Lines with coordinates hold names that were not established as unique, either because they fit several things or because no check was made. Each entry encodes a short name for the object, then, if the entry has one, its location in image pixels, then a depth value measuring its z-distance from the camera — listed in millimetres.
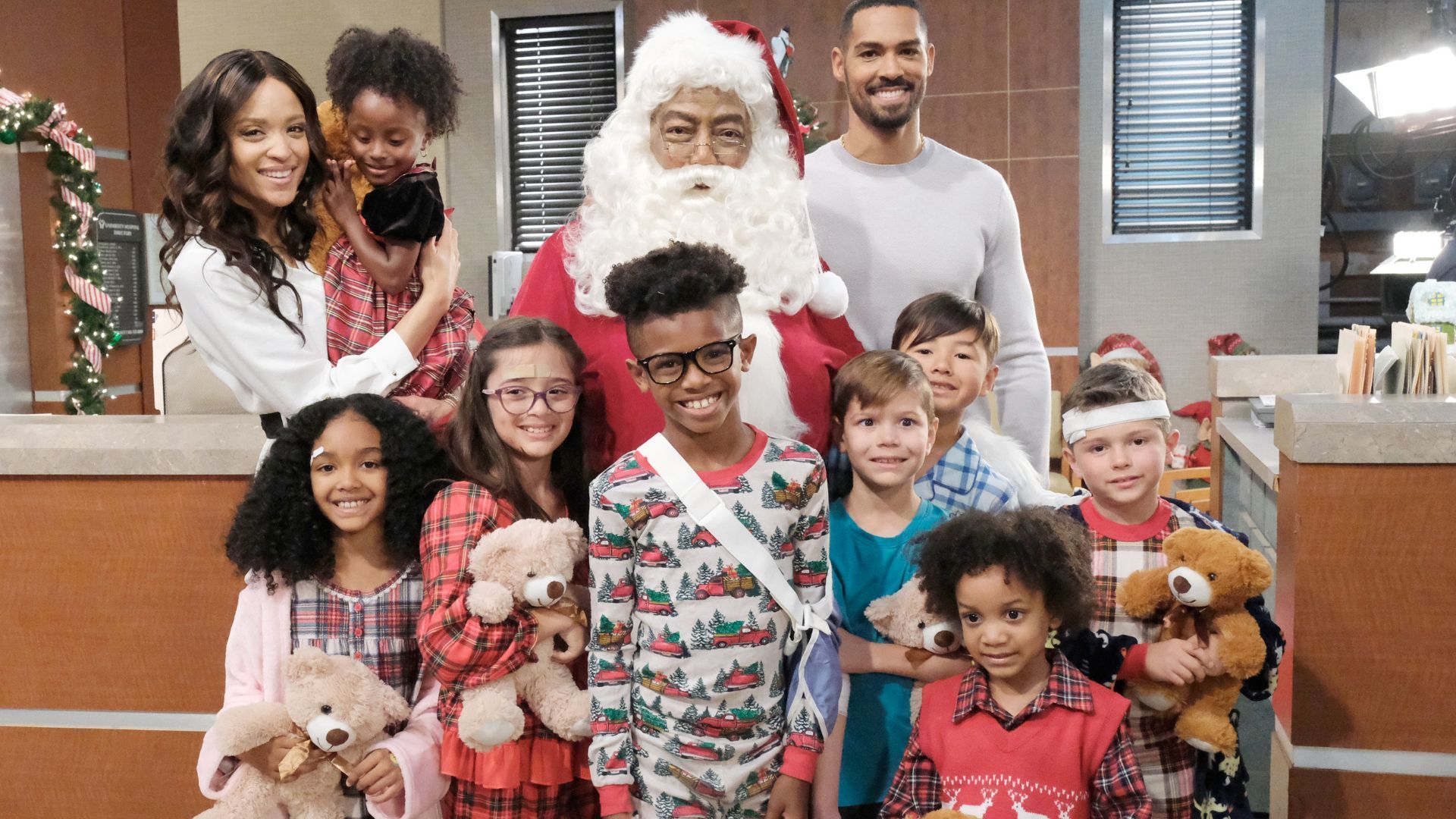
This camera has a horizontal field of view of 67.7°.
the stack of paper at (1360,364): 2713
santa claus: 2102
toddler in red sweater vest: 1677
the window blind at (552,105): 7293
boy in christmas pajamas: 1716
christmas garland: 5602
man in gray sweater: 2707
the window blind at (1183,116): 6754
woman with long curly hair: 1945
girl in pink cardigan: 1898
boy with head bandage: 1866
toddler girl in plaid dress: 2107
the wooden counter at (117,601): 2303
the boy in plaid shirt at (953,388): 2113
